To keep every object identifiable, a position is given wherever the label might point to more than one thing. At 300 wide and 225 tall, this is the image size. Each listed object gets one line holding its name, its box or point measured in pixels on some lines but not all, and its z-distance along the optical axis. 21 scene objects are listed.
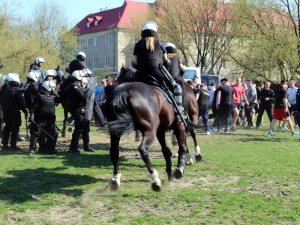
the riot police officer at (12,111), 12.84
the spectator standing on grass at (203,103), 18.00
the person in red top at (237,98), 19.48
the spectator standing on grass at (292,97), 19.92
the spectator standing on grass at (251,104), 21.33
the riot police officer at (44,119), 12.04
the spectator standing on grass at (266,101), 20.42
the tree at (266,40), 36.53
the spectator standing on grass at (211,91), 22.66
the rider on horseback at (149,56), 8.53
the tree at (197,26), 44.16
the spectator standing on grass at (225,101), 18.41
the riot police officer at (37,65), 15.62
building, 78.31
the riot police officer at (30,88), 13.26
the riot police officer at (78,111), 12.11
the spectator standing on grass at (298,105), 15.00
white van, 27.78
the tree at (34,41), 44.19
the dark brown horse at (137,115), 7.54
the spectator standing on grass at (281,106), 16.81
